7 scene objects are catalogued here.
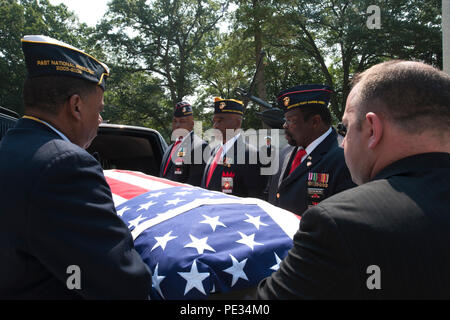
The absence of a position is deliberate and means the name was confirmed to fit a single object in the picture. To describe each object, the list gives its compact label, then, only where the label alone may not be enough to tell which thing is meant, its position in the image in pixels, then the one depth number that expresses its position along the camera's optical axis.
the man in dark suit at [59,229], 1.11
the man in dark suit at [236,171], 3.89
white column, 5.35
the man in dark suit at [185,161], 4.61
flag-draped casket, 1.39
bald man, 0.90
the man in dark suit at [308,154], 2.58
